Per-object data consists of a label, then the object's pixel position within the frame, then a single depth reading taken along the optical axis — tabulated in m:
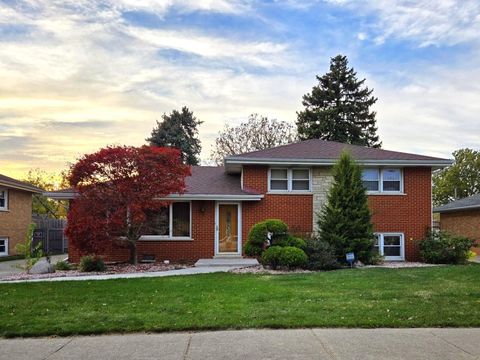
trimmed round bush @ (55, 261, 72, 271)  15.94
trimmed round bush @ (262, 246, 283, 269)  14.50
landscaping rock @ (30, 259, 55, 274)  14.70
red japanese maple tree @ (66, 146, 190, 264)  15.05
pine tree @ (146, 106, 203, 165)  42.03
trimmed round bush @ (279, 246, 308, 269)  14.42
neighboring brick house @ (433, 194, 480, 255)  26.53
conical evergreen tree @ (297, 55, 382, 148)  45.28
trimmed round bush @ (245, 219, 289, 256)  15.25
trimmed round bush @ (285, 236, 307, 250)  15.27
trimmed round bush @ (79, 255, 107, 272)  15.06
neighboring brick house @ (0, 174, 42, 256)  24.42
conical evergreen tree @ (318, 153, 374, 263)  16.14
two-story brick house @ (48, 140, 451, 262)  18.42
